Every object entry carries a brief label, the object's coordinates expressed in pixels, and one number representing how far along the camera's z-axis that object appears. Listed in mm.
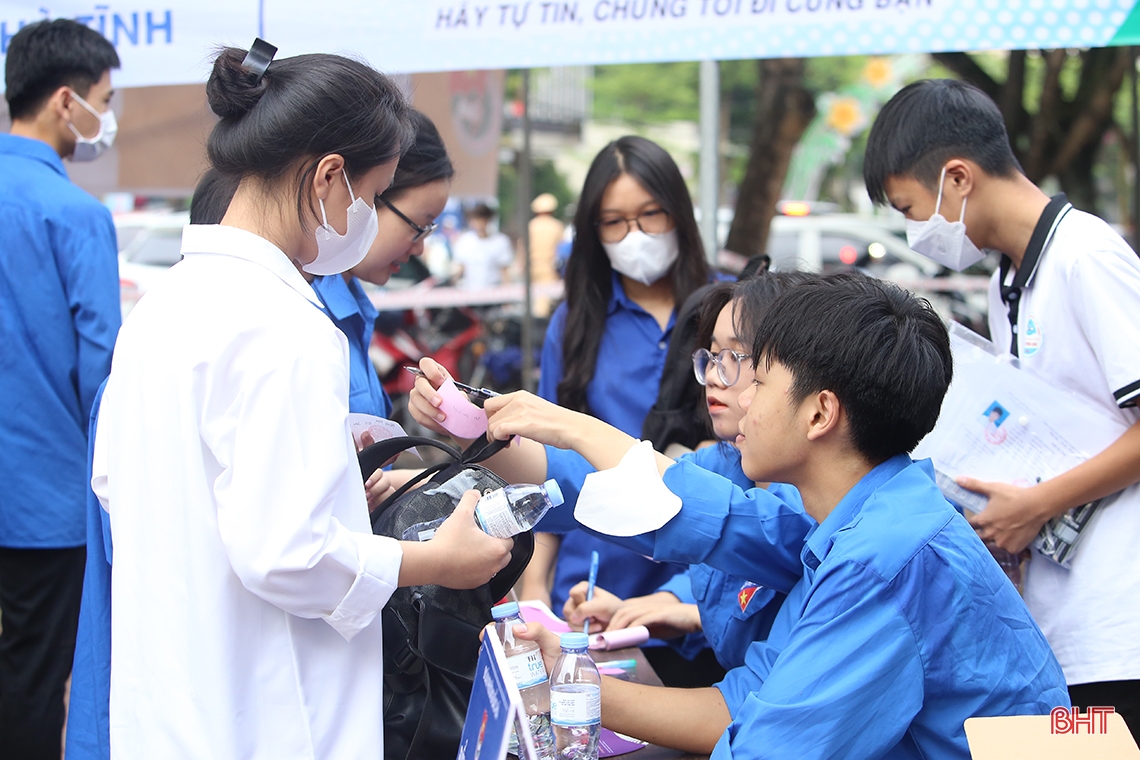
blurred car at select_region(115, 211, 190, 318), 8477
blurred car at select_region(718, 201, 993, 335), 9492
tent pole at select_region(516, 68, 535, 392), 5145
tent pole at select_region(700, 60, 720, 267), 3920
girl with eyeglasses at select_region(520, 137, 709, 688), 2824
